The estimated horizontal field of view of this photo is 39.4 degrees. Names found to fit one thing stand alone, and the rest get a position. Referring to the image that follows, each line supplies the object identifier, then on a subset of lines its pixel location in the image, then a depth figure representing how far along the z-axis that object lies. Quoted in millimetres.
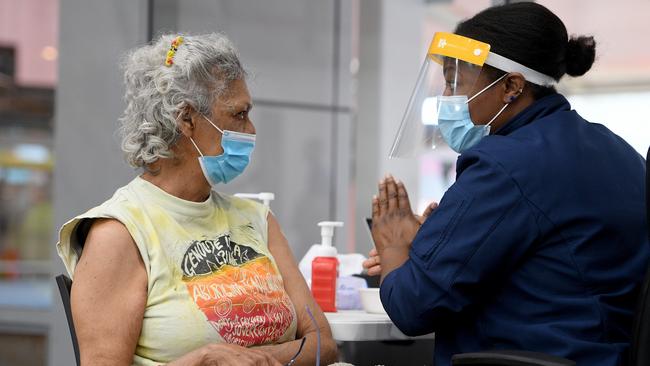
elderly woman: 1885
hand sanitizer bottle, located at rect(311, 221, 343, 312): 2359
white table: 2170
